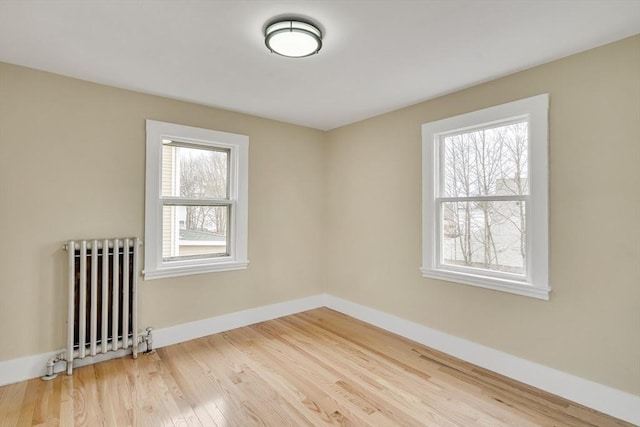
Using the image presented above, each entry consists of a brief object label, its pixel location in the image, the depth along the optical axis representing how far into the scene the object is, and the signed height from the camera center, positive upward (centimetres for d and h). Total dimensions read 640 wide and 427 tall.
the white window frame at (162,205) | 304 +17
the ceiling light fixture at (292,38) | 188 +111
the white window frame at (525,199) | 238 +14
